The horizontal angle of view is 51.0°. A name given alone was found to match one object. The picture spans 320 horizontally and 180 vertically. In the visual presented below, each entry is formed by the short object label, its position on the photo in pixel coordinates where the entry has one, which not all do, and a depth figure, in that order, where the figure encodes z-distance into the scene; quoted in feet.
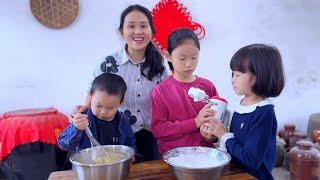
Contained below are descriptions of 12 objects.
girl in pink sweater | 4.31
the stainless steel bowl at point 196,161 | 2.84
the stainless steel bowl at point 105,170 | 2.76
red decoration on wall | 9.69
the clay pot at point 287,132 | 10.73
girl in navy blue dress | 3.47
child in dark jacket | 3.89
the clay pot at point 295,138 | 10.31
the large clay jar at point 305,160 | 8.29
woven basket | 8.77
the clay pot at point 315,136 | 9.51
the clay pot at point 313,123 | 10.43
